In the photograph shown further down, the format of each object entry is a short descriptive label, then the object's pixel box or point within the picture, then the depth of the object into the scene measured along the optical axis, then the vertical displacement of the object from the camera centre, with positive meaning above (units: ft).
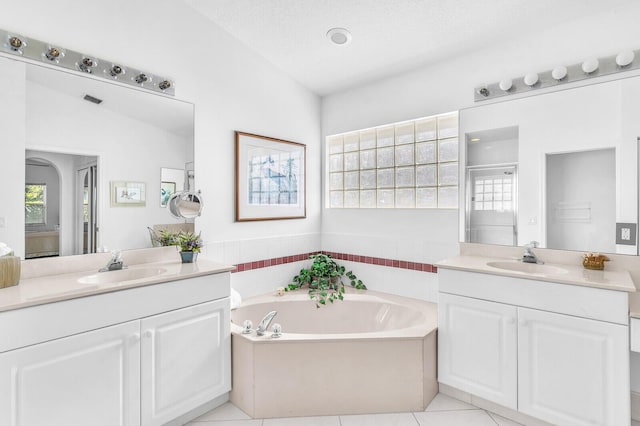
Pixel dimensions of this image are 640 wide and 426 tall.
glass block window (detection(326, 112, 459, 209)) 9.02 +1.46
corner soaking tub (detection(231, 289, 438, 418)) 6.61 -3.14
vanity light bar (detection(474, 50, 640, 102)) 6.47 +2.94
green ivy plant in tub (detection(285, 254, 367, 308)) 10.30 -1.98
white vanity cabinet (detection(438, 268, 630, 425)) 5.33 -2.31
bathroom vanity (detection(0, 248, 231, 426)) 4.54 -2.07
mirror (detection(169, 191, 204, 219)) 7.64 +0.21
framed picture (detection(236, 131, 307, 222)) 9.20 +1.06
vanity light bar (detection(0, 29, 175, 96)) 5.79 +2.91
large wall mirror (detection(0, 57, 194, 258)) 5.82 +1.10
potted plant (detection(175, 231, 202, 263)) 7.34 -0.72
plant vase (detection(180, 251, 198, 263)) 7.32 -0.91
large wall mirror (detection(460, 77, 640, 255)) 6.52 +0.98
